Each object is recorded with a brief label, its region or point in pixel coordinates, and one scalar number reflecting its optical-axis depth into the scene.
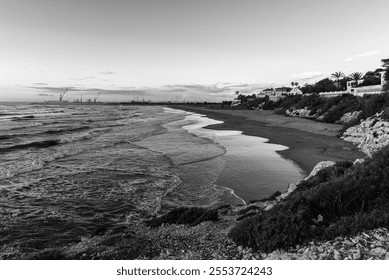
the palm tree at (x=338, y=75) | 103.71
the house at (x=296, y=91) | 114.29
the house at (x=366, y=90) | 49.36
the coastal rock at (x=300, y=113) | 55.41
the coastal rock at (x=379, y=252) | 4.52
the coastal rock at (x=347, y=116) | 38.16
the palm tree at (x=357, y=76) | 82.04
